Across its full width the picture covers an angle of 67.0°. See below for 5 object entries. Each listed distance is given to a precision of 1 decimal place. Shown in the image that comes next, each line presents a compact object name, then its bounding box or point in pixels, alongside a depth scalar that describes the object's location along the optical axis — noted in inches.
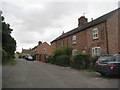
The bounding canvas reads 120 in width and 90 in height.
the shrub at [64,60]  582.8
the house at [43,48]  1511.5
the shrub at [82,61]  438.1
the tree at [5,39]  661.9
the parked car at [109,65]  255.0
